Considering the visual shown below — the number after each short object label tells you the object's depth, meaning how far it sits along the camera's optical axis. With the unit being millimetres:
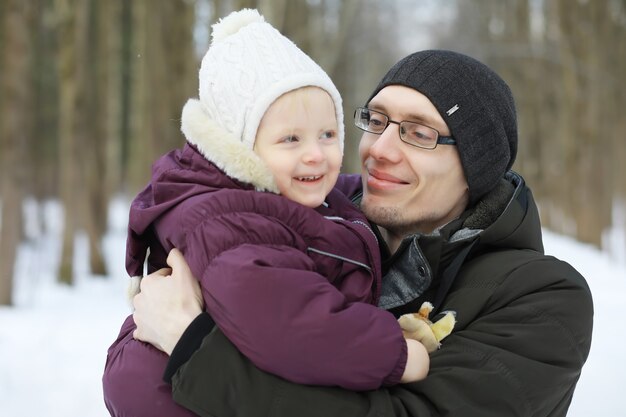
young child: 1850
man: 1905
